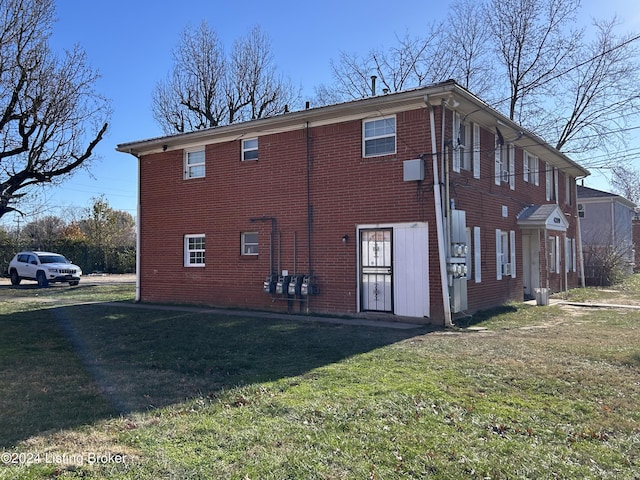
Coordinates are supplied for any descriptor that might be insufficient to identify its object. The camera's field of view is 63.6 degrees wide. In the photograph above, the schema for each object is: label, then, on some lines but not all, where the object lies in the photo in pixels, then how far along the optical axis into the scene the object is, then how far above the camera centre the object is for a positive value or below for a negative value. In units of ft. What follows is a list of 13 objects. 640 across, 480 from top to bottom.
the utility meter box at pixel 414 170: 37.42 +6.29
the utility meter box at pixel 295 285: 42.96 -2.29
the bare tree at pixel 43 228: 135.23 +10.76
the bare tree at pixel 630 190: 138.25 +18.50
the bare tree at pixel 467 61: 97.55 +36.85
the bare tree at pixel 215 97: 103.55 +33.20
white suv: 78.95 -1.25
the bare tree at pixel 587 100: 85.86 +27.73
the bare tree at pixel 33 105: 53.62 +17.31
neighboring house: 78.28 +3.97
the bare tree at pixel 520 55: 91.61 +36.52
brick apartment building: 37.91 +4.10
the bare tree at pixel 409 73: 99.86 +36.64
